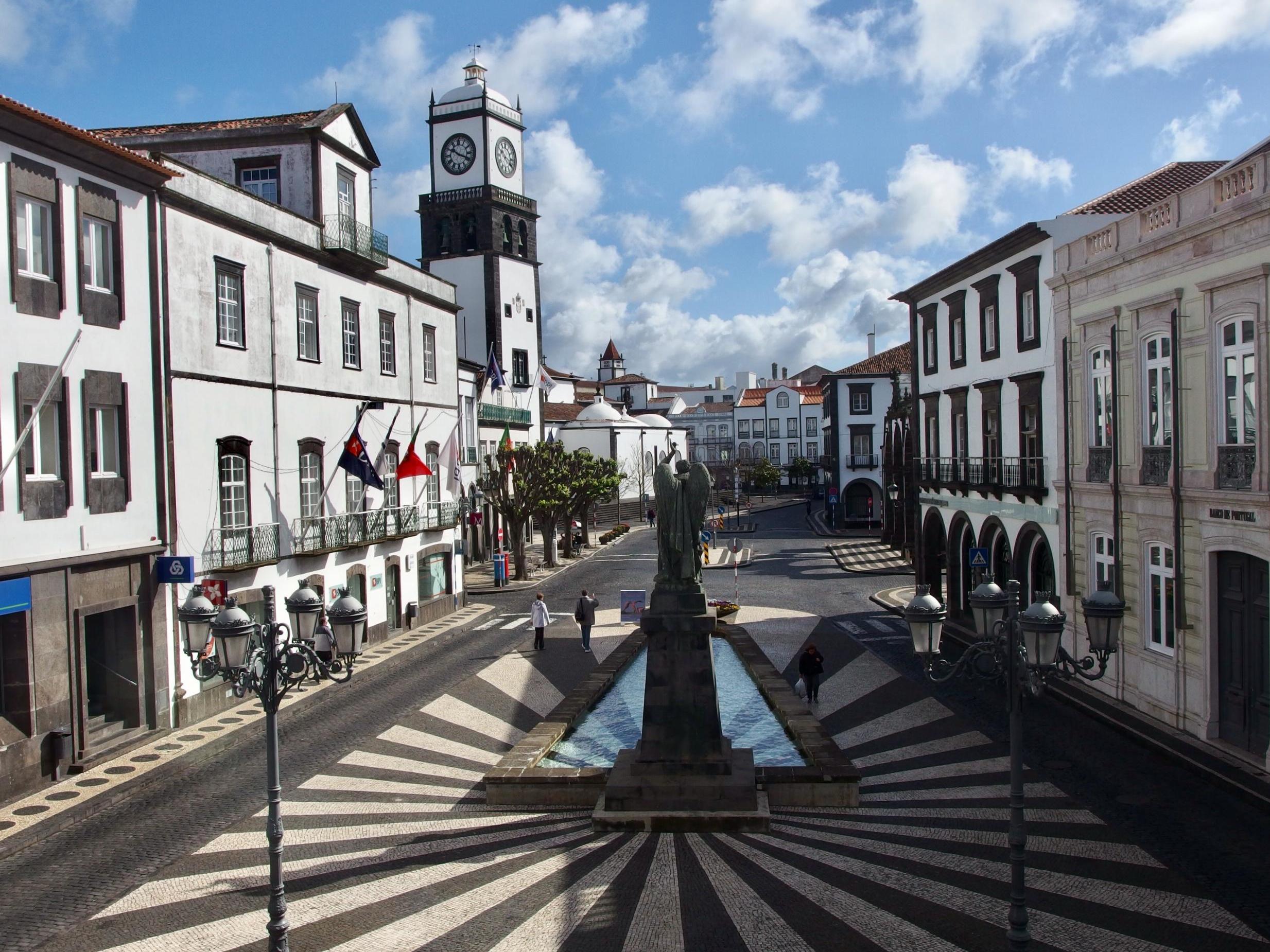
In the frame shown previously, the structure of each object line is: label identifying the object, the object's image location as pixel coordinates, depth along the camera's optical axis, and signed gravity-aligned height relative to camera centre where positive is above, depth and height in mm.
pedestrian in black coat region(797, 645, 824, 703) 20031 -4167
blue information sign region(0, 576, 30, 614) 15508 -1813
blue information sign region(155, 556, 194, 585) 19250 -1794
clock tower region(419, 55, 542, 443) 56938 +14010
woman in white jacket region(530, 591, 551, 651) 26281 -3994
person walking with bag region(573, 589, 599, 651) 26000 -3824
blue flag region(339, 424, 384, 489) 24984 +244
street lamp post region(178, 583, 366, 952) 9789 -1803
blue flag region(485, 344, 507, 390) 41656 +3831
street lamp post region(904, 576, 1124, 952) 8859 -1746
